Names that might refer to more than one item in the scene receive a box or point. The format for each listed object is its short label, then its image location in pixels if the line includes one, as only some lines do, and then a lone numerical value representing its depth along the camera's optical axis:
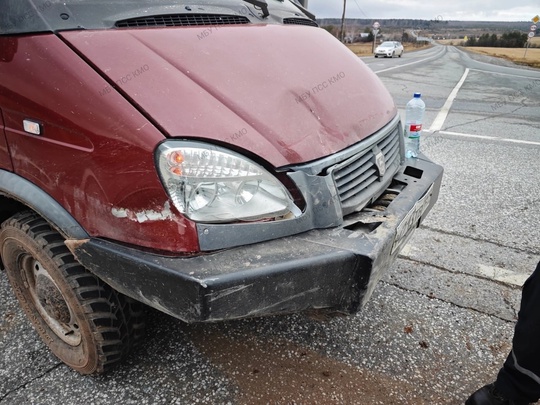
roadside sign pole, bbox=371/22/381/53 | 41.16
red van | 1.52
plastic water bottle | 3.30
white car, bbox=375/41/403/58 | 33.59
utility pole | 42.16
